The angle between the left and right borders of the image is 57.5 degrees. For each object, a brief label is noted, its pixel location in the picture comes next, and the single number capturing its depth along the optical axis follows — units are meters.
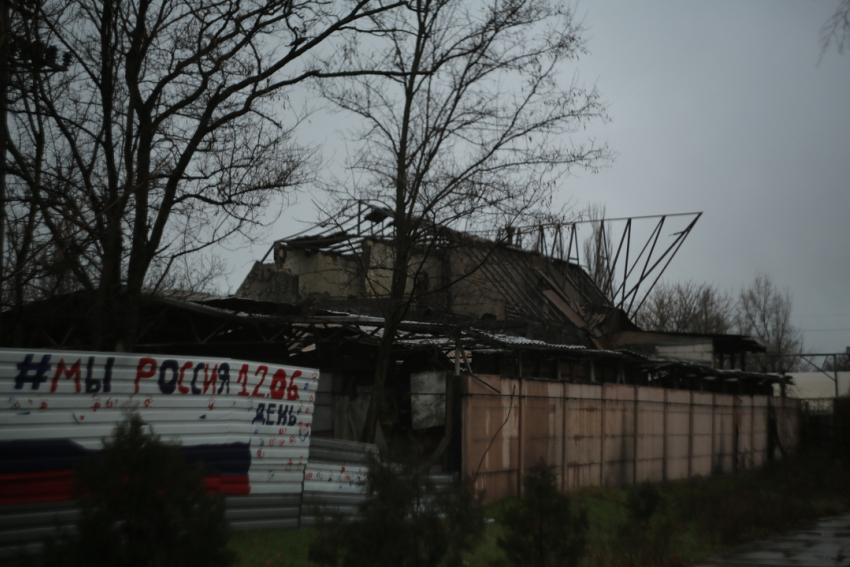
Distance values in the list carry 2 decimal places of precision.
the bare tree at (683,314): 58.03
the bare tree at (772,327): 71.06
